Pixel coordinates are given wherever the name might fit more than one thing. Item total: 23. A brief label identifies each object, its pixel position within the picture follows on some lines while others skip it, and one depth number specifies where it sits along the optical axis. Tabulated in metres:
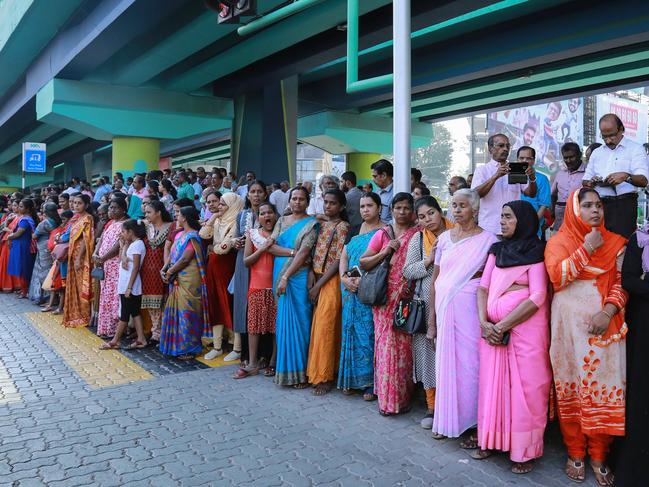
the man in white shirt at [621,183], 4.82
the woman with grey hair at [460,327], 3.99
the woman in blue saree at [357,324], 4.97
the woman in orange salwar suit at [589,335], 3.47
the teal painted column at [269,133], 16.62
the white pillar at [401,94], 5.23
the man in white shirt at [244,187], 10.85
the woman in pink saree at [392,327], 4.60
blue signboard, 18.88
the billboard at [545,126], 36.78
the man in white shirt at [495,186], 4.89
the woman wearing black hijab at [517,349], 3.63
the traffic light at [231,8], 6.25
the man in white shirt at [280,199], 10.20
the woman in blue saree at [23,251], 10.85
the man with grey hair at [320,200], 8.39
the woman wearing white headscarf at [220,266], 6.44
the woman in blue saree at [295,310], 5.30
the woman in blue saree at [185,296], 6.32
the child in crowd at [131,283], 6.68
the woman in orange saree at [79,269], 8.01
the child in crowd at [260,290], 5.66
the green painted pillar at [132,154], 18.53
